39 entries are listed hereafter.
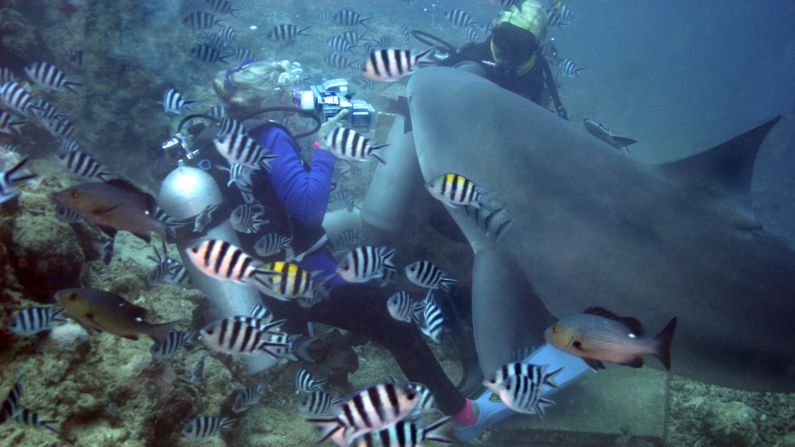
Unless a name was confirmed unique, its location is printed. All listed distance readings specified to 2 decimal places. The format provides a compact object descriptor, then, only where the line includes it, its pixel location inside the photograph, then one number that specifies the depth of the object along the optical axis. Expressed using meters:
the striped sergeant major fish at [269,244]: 4.08
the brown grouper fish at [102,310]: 2.28
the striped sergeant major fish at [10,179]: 2.21
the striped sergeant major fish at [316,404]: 3.37
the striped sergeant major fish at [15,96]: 5.12
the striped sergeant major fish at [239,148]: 3.53
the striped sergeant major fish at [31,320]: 2.35
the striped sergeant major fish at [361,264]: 3.59
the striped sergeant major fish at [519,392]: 2.75
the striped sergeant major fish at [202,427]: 2.97
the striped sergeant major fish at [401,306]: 3.96
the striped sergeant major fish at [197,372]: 3.40
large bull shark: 3.53
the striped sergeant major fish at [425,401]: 2.85
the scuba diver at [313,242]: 4.09
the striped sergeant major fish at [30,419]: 2.06
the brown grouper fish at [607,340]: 2.60
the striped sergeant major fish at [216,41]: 9.11
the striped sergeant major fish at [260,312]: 3.79
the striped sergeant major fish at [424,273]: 4.08
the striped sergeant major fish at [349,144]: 4.11
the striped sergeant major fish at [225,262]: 2.62
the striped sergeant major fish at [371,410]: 1.92
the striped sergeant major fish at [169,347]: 2.88
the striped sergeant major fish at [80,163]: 3.82
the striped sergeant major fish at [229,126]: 3.84
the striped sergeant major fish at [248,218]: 3.95
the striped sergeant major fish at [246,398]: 3.52
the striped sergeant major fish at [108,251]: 3.77
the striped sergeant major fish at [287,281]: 2.88
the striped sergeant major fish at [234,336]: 2.68
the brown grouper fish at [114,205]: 2.60
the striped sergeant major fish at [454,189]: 3.59
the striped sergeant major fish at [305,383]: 3.62
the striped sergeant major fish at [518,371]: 2.78
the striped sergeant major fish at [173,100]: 5.81
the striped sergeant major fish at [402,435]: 1.90
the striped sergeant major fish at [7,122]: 4.20
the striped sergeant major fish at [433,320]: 3.88
